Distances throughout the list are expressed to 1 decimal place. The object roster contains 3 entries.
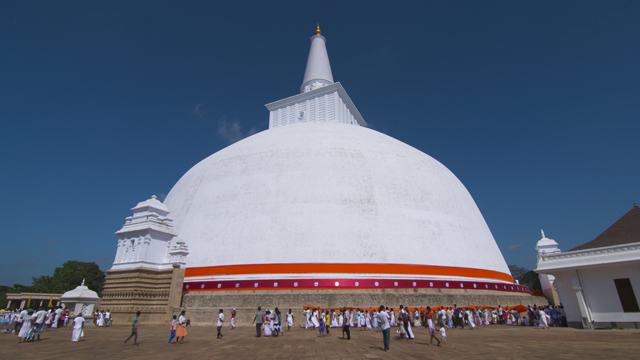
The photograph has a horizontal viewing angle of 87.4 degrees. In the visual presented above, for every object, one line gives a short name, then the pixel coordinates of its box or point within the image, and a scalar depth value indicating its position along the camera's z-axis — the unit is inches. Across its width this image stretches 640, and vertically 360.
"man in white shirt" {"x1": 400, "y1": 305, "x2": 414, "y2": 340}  355.3
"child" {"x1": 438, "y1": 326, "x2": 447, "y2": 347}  304.7
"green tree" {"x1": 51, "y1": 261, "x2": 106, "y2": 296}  1636.3
